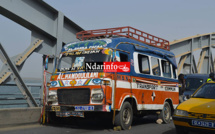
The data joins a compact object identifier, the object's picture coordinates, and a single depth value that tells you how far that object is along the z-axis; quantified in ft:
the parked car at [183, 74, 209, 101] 52.65
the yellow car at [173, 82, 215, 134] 20.43
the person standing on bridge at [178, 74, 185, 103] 43.32
